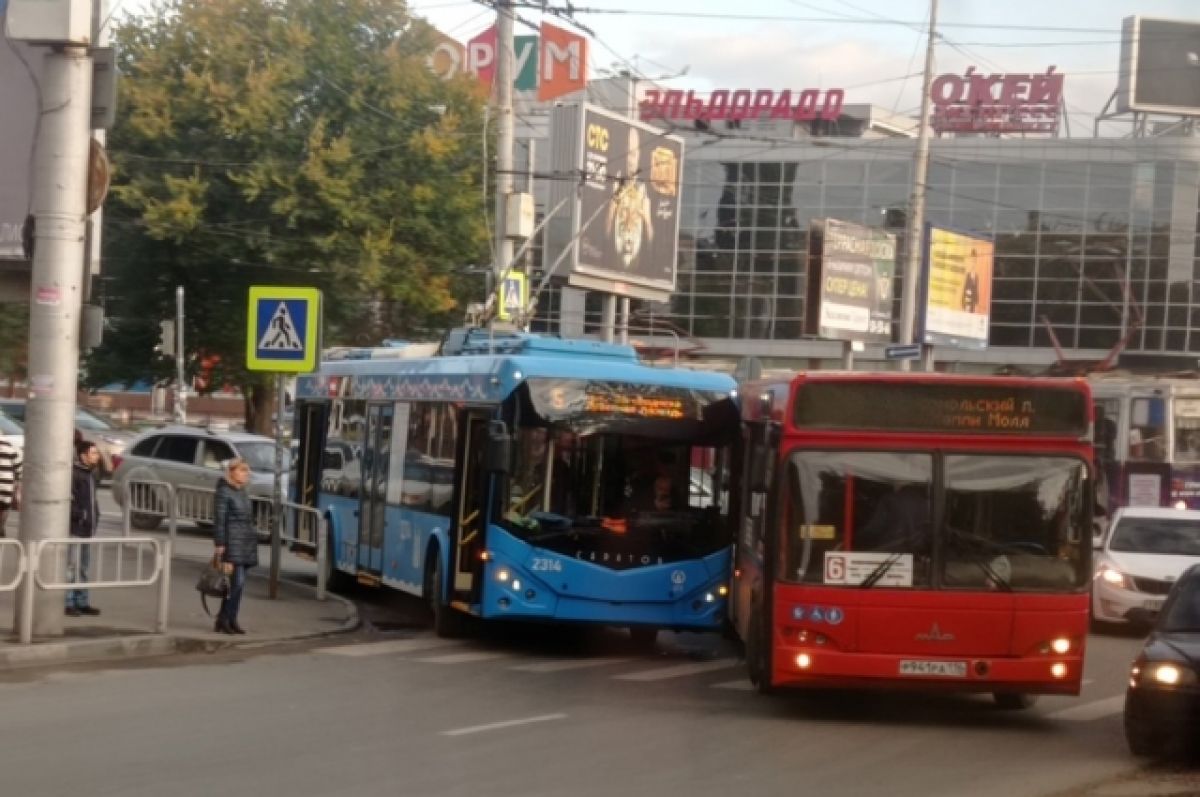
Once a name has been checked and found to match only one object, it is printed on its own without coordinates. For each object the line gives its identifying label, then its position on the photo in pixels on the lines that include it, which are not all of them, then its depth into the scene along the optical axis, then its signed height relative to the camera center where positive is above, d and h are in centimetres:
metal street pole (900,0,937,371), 4269 +360
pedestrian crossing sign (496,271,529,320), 2875 +89
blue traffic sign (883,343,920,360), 3491 +48
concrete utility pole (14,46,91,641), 1571 +39
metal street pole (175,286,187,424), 3881 -56
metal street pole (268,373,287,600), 2027 -173
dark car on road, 1166 -187
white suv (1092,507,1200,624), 2131 -190
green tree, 4150 +391
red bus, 1345 -110
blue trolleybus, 1689 -120
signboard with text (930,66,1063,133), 7262 +1068
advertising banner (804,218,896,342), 4744 +236
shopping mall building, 6906 +568
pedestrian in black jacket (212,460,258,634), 1703 -177
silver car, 3095 -198
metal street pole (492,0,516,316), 2807 +345
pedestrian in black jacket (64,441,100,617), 1761 -156
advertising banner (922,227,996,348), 5034 +244
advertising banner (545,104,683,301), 3903 +341
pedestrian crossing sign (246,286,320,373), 1973 +12
